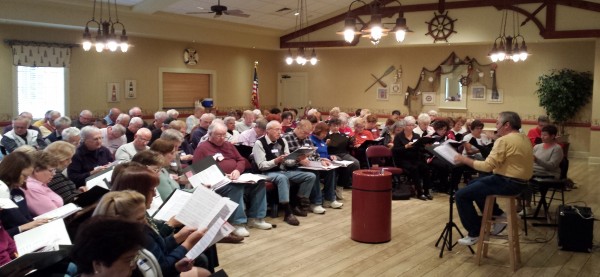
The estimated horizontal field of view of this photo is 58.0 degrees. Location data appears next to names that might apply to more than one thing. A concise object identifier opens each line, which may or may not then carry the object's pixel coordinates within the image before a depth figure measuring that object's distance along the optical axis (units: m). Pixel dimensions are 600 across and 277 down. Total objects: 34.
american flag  15.30
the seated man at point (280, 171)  6.42
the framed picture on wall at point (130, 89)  12.34
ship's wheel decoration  12.95
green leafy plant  11.97
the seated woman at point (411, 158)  7.98
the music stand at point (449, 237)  5.22
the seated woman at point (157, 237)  2.60
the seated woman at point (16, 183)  3.37
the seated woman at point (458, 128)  9.23
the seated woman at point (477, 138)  8.12
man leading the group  4.83
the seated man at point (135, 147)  5.84
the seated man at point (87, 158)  5.47
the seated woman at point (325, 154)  7.23
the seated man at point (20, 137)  7.44
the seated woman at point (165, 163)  4.83
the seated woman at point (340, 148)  8.06
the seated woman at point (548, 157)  6.50
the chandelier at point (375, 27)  5.40
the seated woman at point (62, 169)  4.47
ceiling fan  8.84
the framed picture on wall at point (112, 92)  11.95
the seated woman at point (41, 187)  3.81
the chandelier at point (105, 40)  7.69
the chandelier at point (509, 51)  10.42
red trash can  5.53
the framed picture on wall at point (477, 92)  13.46
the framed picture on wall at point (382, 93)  14.96
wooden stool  4.85
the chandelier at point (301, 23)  10.95
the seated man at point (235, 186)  5.86
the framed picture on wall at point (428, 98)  14.16
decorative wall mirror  13.68
